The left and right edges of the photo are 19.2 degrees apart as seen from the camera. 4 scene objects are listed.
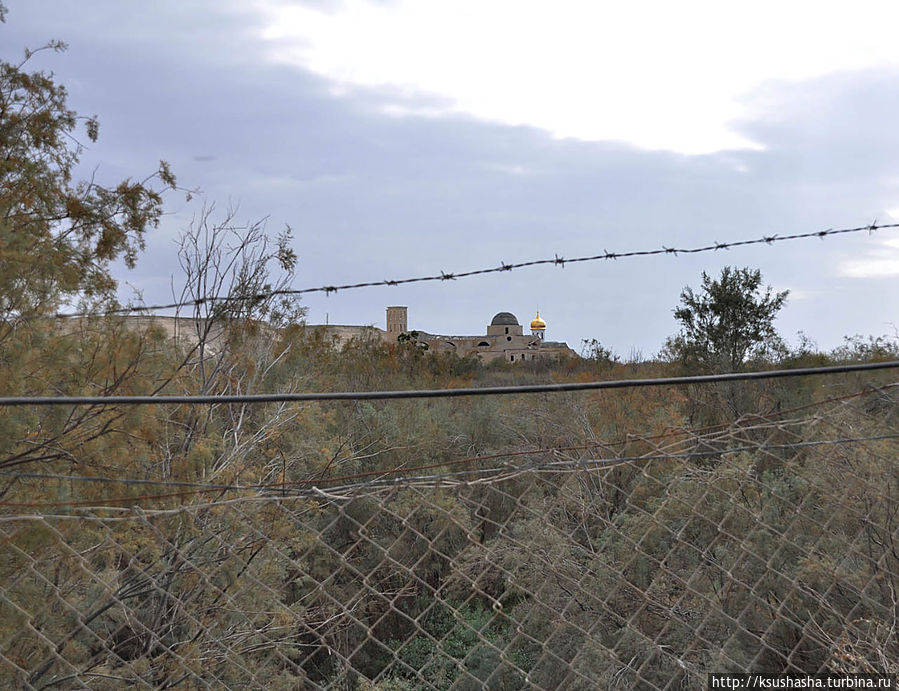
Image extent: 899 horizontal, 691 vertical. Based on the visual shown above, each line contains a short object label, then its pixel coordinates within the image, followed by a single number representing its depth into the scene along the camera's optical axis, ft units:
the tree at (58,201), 19.77
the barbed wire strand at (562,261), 17.25
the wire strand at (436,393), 11.21
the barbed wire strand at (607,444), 11.51
